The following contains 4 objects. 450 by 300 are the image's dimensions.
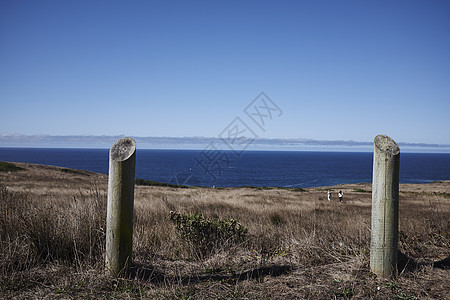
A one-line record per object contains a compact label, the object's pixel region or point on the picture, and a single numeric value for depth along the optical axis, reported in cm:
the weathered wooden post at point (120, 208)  348
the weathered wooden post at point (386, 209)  360
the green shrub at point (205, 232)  499
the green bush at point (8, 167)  3538
